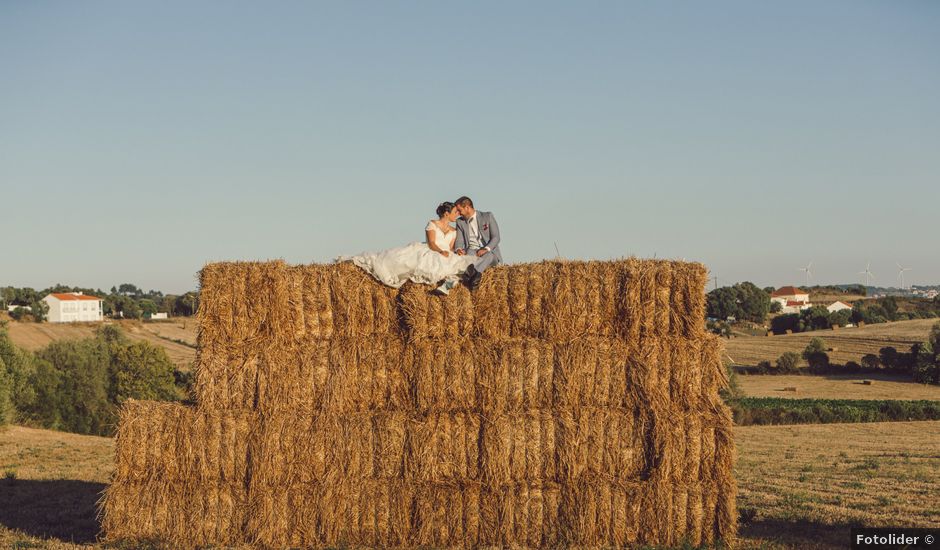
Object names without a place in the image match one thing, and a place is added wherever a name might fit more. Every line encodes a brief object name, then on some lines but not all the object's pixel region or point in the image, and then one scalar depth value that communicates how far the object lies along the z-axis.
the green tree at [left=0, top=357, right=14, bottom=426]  31.81
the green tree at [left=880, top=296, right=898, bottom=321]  100.52
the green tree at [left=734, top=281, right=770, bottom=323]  98.62
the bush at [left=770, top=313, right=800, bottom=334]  89.25
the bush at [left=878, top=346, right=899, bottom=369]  63.84
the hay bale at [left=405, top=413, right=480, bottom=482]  10.74
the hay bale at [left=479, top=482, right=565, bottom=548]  10.64
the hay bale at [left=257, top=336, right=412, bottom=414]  10.92
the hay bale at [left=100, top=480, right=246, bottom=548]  10.84
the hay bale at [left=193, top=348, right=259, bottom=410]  10.96
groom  12.31
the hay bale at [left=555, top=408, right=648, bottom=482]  10.74
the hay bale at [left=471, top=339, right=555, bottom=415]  10.85
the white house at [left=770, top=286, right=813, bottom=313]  115.71
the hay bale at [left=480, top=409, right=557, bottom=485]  10.71
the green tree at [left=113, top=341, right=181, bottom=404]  49.25
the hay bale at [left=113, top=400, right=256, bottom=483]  10.92
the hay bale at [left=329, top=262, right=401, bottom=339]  11.07
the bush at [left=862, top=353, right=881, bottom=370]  64.56
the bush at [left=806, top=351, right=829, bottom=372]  65.88
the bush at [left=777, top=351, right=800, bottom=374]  65.88
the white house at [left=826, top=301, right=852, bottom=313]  109.80
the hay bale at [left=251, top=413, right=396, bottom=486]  10.80
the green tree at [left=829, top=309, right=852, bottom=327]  89.12
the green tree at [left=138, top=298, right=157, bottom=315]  113.45
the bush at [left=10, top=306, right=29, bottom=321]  98.25
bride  10.92
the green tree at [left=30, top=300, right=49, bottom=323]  101.52
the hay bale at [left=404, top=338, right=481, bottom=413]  10.84
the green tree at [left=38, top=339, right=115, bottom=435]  46.59
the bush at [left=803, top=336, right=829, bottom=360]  68.07
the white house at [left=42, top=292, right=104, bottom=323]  116.31
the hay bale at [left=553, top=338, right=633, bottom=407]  10.82
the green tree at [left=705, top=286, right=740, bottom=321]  97.81
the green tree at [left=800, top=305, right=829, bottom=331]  88.19
